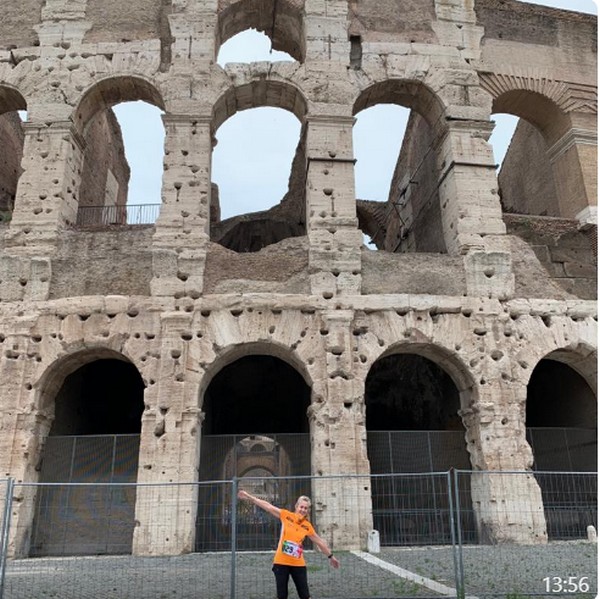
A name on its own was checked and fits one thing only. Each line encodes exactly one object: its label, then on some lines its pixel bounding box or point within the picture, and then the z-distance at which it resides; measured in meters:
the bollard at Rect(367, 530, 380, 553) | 8.71
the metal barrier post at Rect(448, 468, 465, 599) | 5.20
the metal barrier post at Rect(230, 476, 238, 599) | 5.23
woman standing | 4.84
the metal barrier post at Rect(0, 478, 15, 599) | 5.37
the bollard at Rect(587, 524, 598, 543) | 9.25
